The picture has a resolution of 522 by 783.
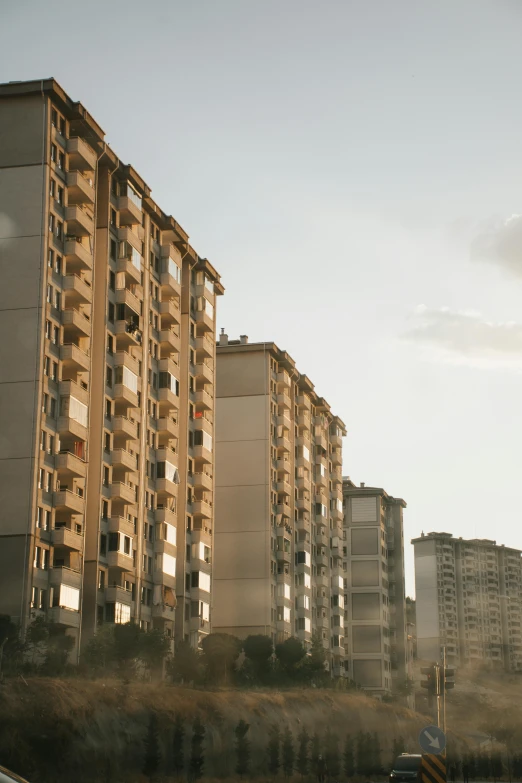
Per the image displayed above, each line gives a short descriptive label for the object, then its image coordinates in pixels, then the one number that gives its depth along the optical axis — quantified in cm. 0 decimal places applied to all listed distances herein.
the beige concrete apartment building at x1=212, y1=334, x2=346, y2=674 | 9975
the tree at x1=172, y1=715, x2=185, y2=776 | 4703
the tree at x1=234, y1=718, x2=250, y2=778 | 5038
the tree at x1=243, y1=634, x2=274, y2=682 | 8346
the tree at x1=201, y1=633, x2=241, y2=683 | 7550
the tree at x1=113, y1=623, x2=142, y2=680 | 6281
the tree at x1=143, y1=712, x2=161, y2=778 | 4303
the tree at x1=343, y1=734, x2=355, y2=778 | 5762
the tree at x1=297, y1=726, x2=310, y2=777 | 5497
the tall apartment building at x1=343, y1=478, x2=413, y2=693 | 13790
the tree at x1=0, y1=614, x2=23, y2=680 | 5266
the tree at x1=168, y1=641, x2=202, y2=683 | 6962
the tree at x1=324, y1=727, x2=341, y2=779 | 5778
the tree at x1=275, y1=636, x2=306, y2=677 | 8719
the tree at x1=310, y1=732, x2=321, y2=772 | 5813
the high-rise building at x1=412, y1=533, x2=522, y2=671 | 19175
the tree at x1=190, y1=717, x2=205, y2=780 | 4522
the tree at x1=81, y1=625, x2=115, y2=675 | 6032
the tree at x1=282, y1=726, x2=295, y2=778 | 5434
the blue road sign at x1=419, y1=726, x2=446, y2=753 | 2539
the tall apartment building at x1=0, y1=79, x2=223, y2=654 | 6141
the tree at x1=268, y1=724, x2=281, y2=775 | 5394
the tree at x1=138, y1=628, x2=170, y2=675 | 6469
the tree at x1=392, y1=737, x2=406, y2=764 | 6584
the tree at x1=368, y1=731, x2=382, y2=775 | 6100
